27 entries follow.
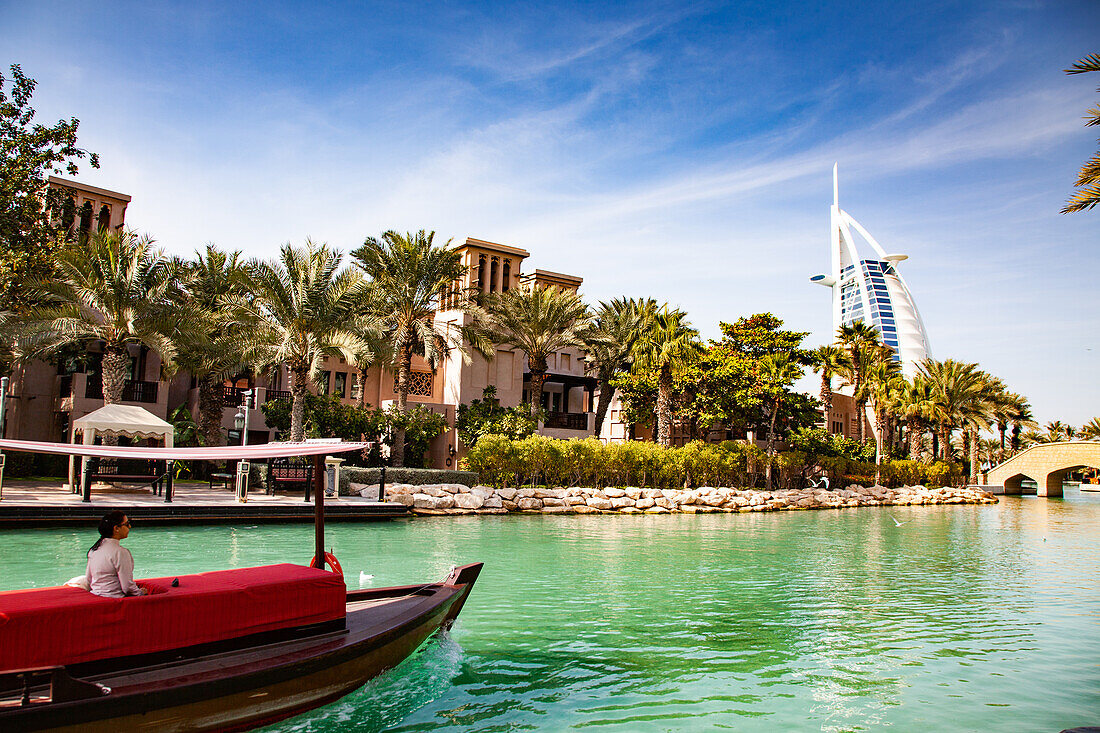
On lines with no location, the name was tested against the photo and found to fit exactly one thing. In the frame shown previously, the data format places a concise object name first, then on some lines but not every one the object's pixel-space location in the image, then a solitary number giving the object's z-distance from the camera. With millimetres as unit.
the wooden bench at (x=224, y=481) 28616
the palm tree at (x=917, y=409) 57062
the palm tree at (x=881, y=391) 53875
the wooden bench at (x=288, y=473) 26469
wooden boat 5797
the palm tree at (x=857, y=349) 53625
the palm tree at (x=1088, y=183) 12122
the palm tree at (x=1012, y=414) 74375
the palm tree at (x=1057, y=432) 97938
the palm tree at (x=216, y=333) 28375
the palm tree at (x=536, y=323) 38156
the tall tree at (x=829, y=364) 52594
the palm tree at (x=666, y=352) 40594
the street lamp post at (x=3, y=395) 21031
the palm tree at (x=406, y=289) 32594
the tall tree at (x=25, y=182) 20578
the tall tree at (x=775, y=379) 41656
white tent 22516
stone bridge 60219
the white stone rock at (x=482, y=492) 28250
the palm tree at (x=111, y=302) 25344
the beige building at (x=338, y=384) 31766
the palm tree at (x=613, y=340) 44406
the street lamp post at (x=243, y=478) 23147
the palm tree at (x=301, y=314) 27578
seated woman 6535
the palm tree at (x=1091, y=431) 77294
